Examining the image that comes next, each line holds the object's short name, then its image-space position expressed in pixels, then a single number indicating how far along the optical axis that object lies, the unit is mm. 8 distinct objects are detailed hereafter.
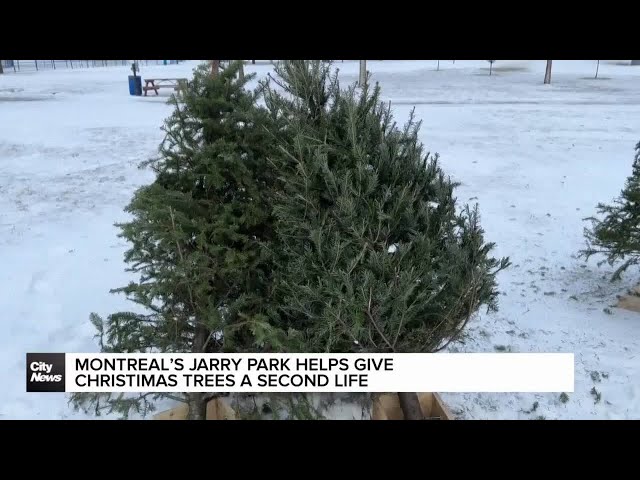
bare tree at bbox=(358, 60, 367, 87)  20084
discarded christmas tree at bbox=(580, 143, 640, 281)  5297
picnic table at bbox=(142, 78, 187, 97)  21264
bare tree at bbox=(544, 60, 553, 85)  28061
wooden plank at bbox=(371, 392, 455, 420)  3766
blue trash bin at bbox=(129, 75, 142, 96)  21266
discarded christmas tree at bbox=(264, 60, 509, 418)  2857
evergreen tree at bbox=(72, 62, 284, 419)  3078
